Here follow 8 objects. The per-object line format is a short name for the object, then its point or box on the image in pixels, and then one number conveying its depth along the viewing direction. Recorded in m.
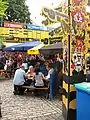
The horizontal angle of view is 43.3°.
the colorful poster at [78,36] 2.89
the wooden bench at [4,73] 7.77
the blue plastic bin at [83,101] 2.27
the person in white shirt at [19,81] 4.90
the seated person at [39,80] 4.70
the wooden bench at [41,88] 4.64
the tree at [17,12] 17.26
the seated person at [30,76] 5.03
